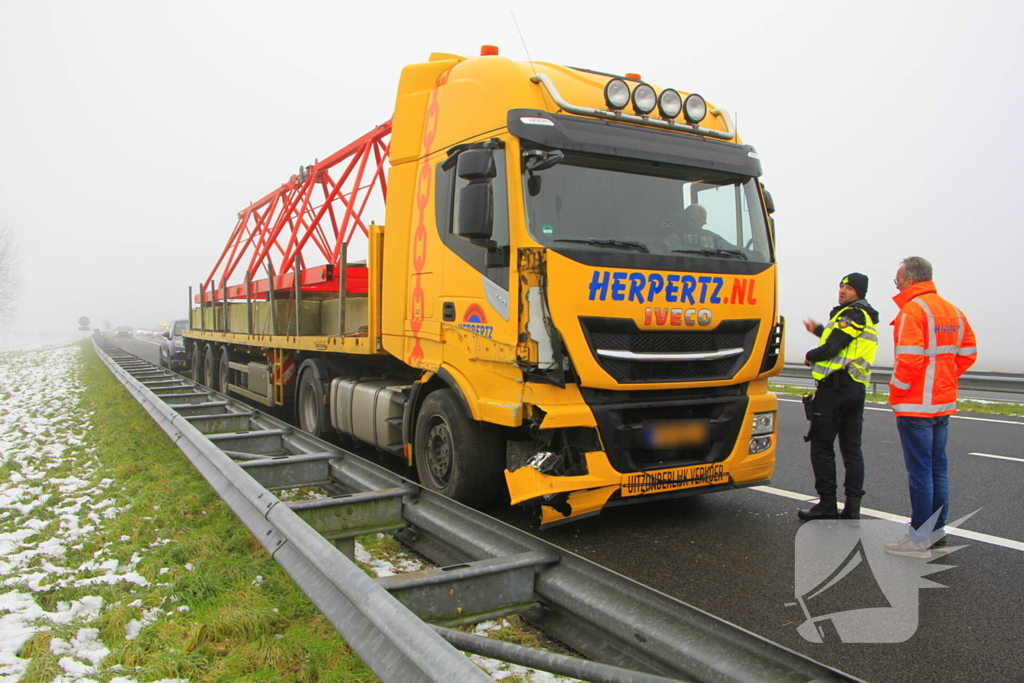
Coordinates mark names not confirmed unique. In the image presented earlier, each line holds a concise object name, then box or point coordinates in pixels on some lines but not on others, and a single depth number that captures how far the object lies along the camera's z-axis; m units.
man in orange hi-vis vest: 4.27
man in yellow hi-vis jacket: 4.80
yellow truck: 4.35
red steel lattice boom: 8.49
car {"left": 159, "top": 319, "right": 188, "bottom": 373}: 22.25
